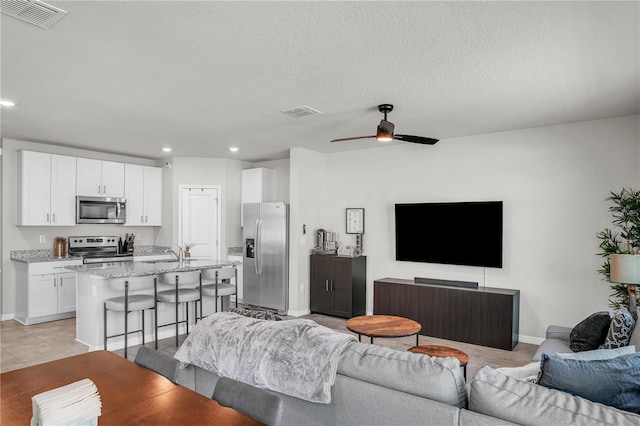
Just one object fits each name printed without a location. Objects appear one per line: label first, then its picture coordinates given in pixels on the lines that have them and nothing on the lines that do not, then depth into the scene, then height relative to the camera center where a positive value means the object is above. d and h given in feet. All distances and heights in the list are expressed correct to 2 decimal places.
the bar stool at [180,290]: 14.73 -2.92
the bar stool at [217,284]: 15.99 -2.91
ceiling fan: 12.55 +2.68
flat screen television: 16.56 -0.80
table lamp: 10.30 -1.41
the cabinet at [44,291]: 18.13 -3.66
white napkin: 3.50 -1.74
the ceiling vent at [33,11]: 6.96 +3.66
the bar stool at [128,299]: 13.71 -3.05
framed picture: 20.51 -0.32
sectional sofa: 4.94 -2.50
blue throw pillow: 5.35 -2.28
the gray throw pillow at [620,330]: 8.96 -2.61
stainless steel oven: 20.49 -1.95
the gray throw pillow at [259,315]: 8.97 -2.32
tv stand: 15.08 -3.89
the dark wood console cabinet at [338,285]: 19.36 -3.53
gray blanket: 6.55 -2.52
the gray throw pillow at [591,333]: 9.80 -2.95
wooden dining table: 4.81 -2.48
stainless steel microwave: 20.45 +0.20
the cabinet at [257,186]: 23.50 +1.68
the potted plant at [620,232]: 13.07 -0.61
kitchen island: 14.39 -3.28
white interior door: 23.25 -0.30
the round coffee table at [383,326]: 11.42 -3.40
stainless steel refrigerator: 20.58 -2.20
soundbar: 16.74 -2.94
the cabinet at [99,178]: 20.58 +1.89
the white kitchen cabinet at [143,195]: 22.57 +1.11
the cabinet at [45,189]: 18.72 +1.18
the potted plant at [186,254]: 17.30 -1.76
